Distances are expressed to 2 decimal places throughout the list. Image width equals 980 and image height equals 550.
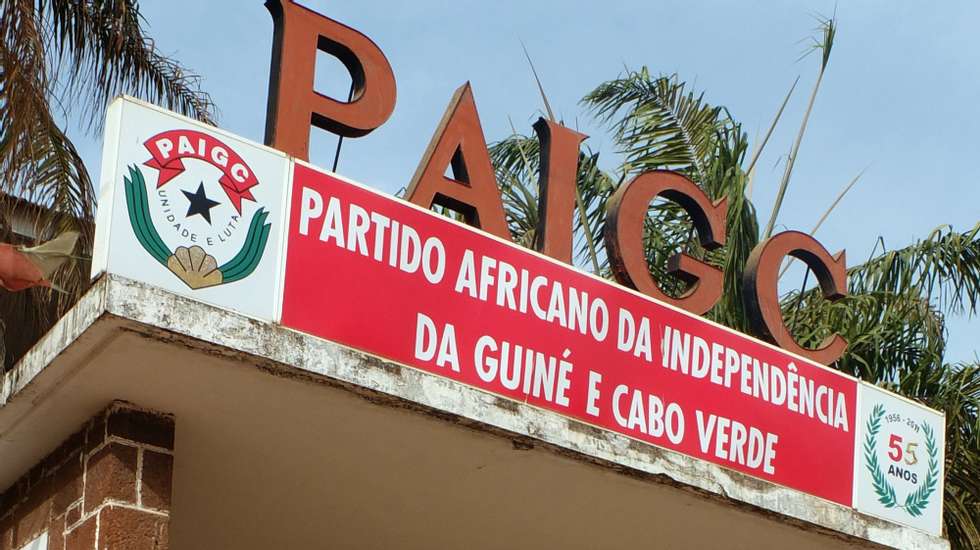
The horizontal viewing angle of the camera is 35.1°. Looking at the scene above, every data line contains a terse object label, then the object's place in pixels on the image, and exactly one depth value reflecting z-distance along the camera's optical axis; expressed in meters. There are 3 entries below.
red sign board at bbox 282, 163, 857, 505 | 7.83
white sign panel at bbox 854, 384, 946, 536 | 10.04
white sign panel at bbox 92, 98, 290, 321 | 7.13
